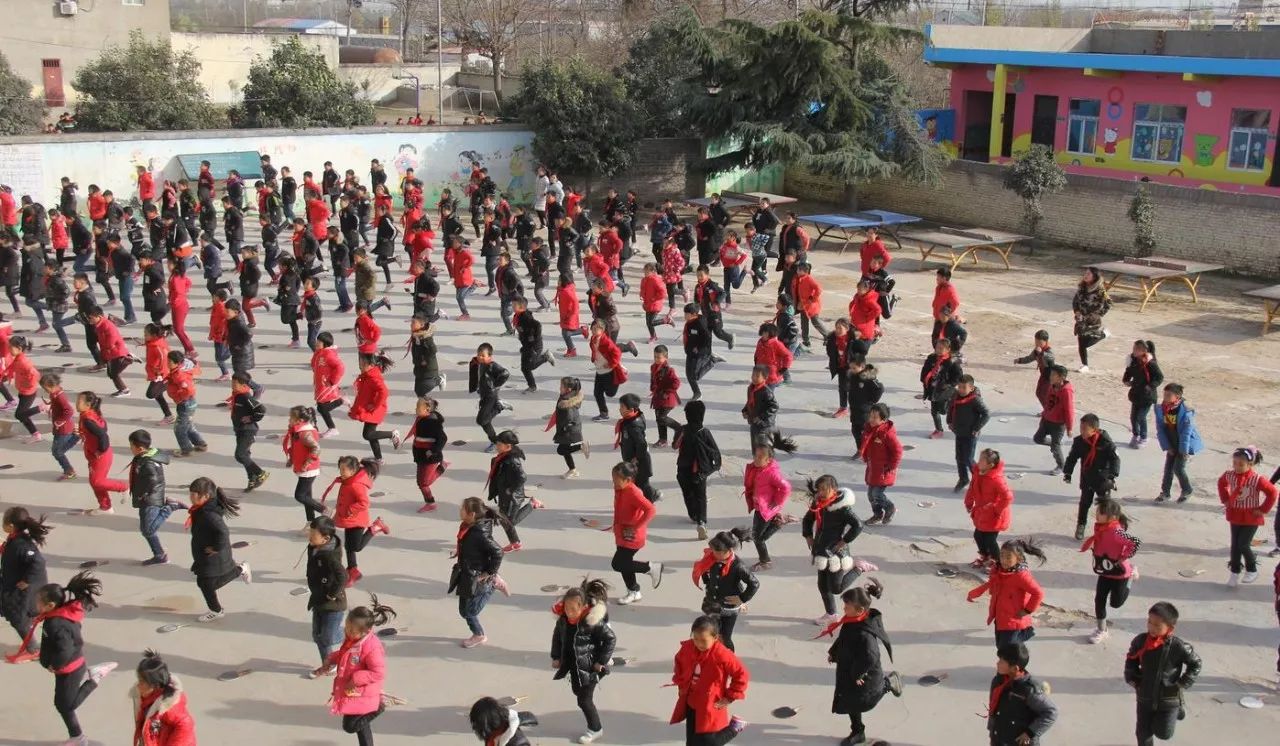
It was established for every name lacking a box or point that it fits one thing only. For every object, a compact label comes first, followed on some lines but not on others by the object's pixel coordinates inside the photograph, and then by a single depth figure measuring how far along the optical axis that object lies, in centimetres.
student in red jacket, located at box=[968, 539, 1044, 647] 768
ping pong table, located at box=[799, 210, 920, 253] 2412
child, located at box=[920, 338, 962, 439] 1222
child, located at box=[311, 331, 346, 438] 1230
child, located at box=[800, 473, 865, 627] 868
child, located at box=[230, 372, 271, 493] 1120
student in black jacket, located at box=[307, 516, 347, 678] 797
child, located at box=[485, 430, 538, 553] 980
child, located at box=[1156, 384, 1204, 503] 1073
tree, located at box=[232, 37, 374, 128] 2906
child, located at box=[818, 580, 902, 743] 708
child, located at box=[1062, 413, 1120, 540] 985
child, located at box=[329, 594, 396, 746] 689
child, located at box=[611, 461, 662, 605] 894
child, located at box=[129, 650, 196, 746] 629
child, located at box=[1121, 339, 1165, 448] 1202
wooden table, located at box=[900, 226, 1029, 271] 2261
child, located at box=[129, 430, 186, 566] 966
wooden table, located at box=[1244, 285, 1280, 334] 1733
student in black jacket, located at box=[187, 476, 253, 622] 868
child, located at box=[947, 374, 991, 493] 1095
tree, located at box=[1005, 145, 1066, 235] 2441
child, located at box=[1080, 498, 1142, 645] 828
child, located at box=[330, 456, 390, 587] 926
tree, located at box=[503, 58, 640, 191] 2859
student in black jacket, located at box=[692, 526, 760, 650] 790
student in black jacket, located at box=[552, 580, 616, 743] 714
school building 2742
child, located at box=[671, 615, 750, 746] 665
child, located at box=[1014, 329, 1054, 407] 1217
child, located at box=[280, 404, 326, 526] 1027
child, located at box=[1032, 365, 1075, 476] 1150
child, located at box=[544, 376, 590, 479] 1140
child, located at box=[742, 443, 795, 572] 937
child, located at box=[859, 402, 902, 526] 1009
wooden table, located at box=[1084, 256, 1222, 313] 1956
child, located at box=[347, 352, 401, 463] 1161
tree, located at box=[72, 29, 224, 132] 2848
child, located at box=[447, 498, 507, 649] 828
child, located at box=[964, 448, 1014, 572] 915
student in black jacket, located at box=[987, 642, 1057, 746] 633
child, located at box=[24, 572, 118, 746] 727
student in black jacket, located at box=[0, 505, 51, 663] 818
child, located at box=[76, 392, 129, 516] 1060
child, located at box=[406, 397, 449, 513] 1080
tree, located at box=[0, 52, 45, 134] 2600
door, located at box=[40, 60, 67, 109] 4141
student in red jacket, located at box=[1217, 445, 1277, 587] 909
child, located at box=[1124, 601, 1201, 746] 685
